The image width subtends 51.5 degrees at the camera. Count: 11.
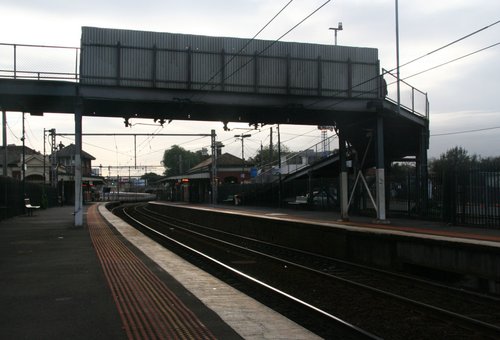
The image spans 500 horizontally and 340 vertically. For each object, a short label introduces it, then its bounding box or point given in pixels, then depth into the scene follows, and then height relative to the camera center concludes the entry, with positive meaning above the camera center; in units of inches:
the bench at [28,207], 1401.3 -37.9
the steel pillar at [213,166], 1999.3 +96.6
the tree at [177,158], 7052.2 +456.2
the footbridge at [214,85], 901.2 +190.6
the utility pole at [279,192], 1732.5 -7.9
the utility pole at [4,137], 1368.1 +151.0
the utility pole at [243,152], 3035.7 +231.5
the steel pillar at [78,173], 951.6 +35.7
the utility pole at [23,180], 1457.2 +36.0
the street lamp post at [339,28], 1398.4 +437.7
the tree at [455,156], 3487.9 +240.0
